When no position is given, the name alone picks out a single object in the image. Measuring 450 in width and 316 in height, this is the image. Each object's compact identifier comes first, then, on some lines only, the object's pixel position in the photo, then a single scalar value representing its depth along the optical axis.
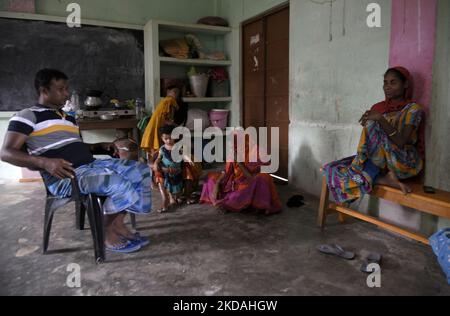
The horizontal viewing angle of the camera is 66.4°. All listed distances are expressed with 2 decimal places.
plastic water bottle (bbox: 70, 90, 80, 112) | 4.60
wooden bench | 2.09
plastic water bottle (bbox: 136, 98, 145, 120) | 4.85
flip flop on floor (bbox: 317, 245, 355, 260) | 2.26
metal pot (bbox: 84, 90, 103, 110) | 4.48
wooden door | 4.29
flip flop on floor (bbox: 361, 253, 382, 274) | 2.07
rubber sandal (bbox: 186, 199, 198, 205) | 3.53
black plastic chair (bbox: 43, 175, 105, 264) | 2.17
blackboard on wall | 4.38
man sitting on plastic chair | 2.03
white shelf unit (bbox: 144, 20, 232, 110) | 4.78
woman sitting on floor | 3.15
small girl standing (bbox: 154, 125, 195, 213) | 3.42
